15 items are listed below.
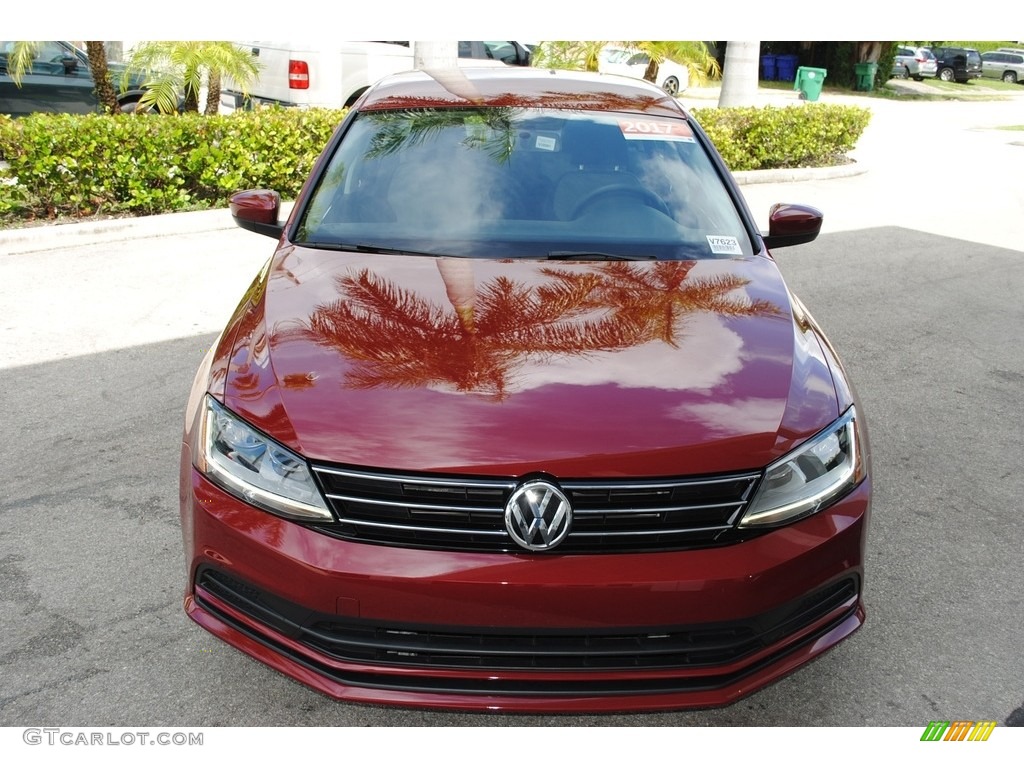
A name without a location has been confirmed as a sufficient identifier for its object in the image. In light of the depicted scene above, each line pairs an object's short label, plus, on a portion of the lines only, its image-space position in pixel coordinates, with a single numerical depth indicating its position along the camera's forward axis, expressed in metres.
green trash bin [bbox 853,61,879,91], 35.69
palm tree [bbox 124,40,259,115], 9.79
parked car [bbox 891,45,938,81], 43.66
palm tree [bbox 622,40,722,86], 14.98
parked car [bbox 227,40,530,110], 12.71
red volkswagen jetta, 2.30
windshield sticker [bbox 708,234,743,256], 3.58
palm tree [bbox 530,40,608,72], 14.70
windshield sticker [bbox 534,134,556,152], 3.90
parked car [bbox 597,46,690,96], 20.47
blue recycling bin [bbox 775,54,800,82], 39.12
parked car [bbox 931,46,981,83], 45.72
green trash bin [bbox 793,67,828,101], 29.52
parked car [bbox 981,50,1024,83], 49.44
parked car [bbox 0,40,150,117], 11.30
